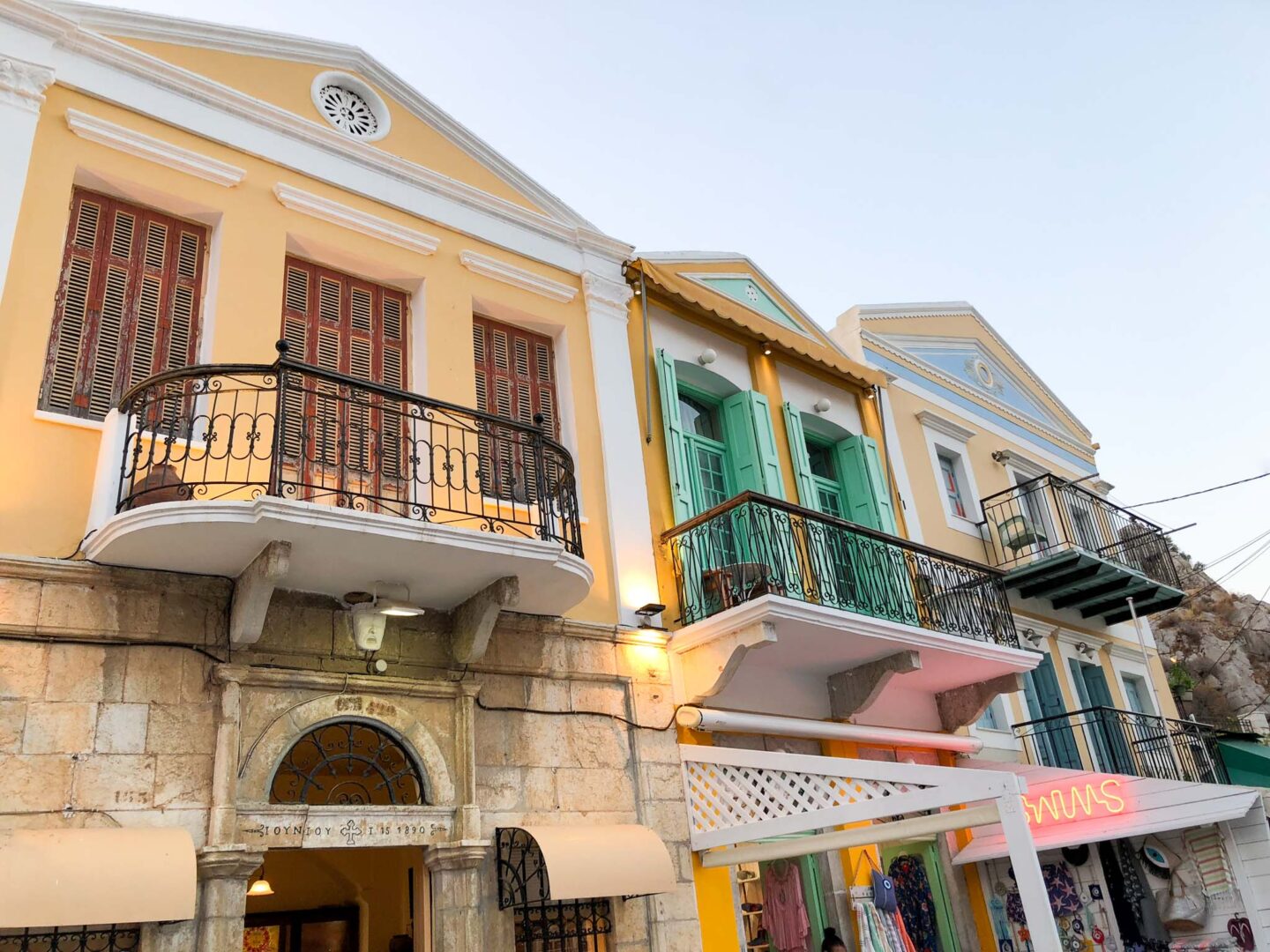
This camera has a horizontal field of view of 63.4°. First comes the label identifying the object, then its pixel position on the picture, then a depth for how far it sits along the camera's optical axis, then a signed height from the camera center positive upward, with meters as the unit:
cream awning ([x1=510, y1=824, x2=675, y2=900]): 6.76 +0.62
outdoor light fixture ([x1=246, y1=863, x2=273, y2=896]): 8.62 +0.86
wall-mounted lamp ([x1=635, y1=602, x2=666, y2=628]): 8.62 +2.62
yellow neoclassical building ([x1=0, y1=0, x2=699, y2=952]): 5.94 +2.56
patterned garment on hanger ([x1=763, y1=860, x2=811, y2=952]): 8.80 +0.24
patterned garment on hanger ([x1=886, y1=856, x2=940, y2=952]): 10.16 +0.23
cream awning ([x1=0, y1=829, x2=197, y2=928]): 5.01 +0.65
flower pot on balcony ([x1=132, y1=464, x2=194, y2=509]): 6.16 +2.87
